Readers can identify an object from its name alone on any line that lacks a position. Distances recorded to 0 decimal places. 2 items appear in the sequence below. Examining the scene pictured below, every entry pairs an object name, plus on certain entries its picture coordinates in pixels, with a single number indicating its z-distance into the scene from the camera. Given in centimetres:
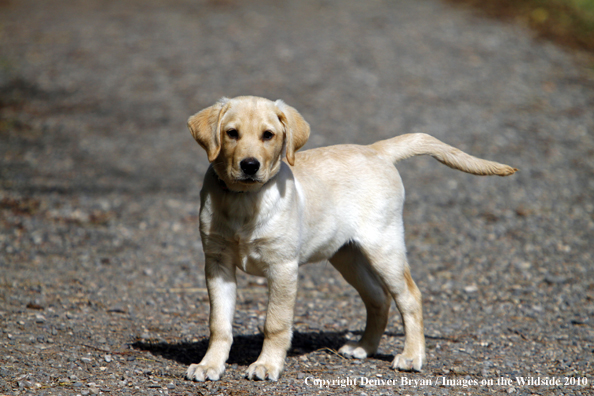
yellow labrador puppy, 780
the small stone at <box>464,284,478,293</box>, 1274
